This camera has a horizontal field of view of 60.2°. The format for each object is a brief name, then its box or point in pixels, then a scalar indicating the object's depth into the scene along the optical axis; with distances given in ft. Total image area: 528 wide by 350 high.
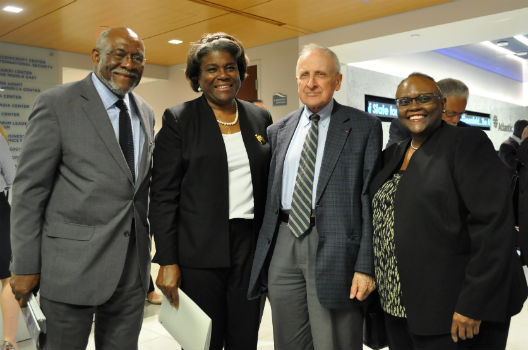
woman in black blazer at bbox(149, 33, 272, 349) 6.62
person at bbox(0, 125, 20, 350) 10.70
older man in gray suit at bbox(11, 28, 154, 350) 5.97
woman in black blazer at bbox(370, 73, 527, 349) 5.44
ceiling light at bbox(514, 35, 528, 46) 31.26
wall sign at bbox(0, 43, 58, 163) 21.98
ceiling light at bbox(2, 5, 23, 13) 16.69
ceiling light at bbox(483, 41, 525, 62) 34.23
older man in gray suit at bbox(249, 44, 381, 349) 6.33
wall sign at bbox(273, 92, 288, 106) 22.26
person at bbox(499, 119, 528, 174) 15.47
